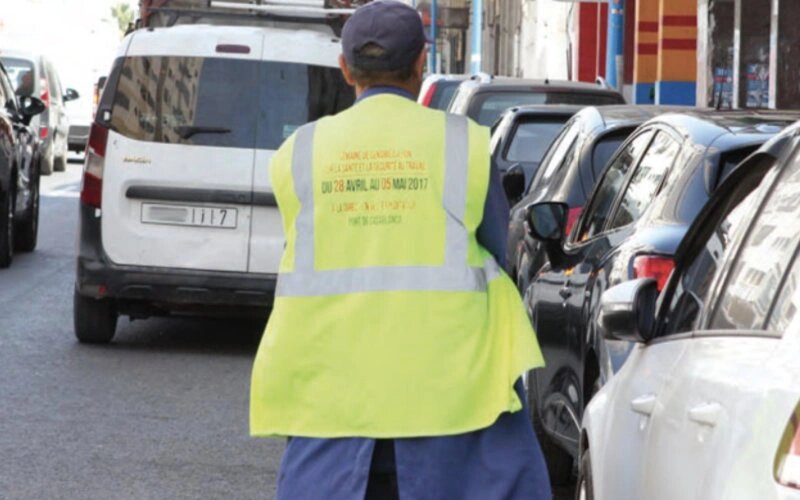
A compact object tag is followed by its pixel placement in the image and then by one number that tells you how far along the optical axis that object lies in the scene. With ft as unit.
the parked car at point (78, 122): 138.21
